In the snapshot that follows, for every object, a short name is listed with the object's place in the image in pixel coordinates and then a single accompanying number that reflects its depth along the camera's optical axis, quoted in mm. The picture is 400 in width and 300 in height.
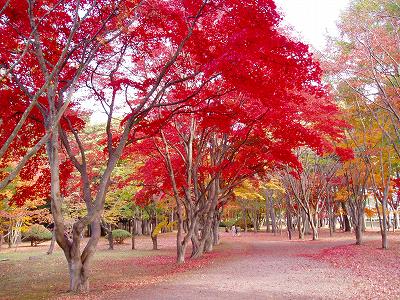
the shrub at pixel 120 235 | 32250
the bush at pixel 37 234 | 36250
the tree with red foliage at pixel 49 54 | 9078
